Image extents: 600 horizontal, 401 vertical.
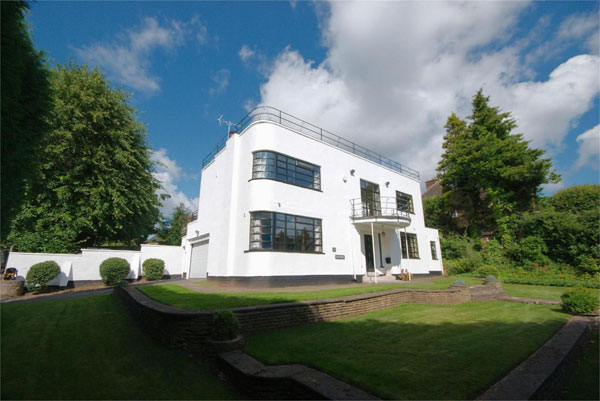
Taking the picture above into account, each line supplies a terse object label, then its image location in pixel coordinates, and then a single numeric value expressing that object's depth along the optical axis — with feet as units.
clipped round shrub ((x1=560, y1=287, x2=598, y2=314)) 27.89
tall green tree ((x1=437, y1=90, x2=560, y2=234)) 76.89
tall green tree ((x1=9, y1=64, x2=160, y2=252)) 53.57
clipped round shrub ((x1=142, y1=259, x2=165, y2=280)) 58.75
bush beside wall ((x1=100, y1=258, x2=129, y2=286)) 52.60
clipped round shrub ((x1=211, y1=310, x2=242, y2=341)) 17.17
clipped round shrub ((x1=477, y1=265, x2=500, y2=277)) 62.13
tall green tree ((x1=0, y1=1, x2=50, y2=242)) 12.42
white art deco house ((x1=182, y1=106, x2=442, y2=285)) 42.91
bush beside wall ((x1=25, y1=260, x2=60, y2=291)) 45.19
